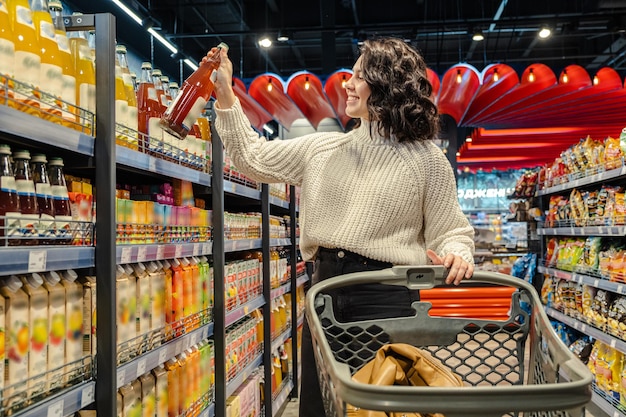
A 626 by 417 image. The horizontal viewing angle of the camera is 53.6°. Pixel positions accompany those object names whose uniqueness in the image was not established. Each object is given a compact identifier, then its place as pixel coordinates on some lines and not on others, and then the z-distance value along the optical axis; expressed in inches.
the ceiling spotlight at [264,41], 345.1
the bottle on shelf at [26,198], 58.1
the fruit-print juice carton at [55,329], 61.8
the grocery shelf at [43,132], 53.3
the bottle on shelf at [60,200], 63.9
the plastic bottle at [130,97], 81.4
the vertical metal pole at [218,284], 110.9
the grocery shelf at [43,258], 51.9
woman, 74.8
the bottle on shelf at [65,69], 65.5
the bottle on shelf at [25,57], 59.2
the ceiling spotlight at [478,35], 345.1
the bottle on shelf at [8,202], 55.8
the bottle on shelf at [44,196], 61.8
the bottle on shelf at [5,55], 56.0
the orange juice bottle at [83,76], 69.0
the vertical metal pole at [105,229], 67.7
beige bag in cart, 53.2
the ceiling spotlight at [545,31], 337.4
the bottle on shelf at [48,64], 63.0
